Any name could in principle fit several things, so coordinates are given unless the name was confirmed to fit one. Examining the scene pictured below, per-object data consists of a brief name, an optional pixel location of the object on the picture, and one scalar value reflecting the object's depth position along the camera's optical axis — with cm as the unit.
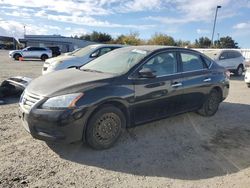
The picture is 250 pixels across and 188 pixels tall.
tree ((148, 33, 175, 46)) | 3819
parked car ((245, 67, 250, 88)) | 828
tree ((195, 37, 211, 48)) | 4770
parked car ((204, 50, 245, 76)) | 1079
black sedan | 280
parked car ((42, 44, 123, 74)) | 713
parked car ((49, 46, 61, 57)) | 2680
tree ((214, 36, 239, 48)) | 4885
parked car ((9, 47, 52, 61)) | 2122
